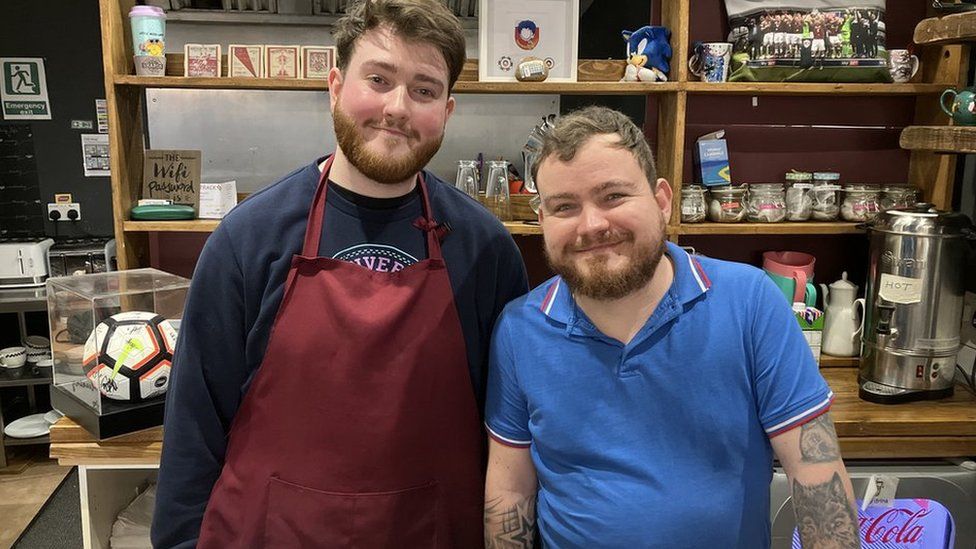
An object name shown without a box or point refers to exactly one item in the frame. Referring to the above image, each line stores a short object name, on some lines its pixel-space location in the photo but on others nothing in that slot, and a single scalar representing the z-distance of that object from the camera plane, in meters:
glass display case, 2.02
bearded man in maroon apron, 1.38
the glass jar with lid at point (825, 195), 2.70
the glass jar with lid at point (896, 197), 2.72
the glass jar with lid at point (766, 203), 2.69
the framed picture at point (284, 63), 2.58
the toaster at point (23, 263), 4.06
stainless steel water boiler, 2.27
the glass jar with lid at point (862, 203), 2.71
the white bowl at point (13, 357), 3.99
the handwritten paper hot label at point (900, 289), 2.30
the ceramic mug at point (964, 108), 2.28
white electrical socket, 4.51
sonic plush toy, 2.59
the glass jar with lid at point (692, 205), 2.66
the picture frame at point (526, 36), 2.62
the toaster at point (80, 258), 4.15
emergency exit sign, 4.39
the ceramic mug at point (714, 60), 2.60
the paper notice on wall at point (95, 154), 4.52
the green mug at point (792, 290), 2.71
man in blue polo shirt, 1.31
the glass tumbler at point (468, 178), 2.73
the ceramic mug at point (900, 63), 2.67
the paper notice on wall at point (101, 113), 4.51
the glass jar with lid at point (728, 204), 2.67
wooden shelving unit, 2.51
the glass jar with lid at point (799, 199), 2.70
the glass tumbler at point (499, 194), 2.72
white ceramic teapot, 2.71
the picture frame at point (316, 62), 2.58
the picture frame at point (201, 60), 2.54
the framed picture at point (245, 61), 2.56
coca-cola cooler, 2.17
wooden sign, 2.69
